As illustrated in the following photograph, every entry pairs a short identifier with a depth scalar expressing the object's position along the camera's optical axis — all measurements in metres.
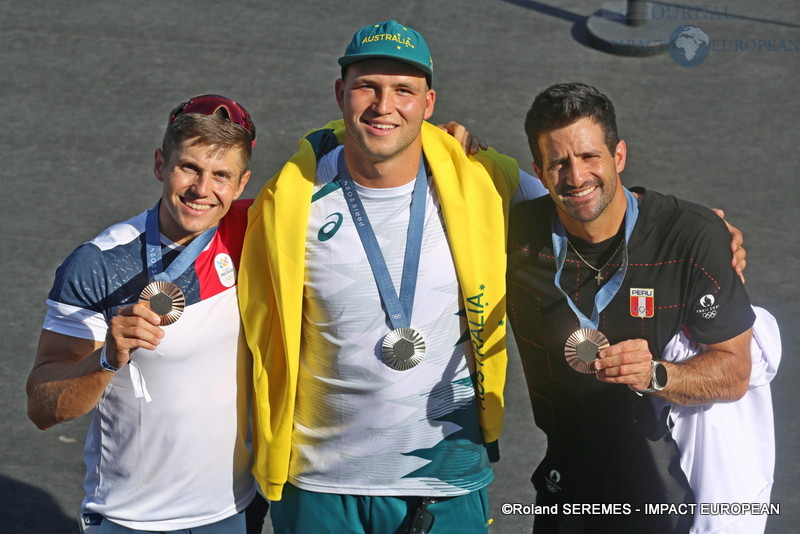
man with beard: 7.35
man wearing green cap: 7.44
